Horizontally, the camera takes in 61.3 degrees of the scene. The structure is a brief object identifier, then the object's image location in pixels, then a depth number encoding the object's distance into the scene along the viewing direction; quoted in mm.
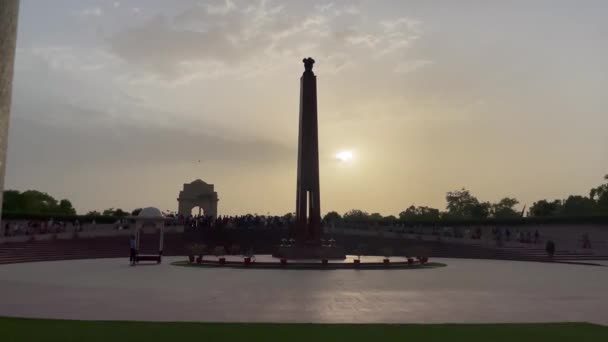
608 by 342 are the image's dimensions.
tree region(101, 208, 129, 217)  73900
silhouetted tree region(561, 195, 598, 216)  82669
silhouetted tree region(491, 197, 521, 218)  128350
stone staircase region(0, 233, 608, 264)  34500
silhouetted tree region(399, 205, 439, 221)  140750
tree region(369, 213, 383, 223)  159038
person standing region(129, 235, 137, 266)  28828
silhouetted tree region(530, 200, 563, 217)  90875
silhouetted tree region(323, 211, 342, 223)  108575
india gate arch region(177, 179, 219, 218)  78938
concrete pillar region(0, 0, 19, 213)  3627
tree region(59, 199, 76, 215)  90100
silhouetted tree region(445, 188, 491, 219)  127425
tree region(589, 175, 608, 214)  78662
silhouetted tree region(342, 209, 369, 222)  155500
